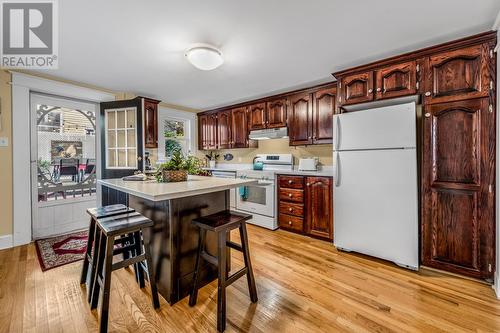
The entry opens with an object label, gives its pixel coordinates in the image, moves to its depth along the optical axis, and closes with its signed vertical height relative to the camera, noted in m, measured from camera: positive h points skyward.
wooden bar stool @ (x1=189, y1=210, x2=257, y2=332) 1.50 -0.64
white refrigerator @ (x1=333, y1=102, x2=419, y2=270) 2.26 -0.21
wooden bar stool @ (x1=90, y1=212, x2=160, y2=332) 1.44 -0.65
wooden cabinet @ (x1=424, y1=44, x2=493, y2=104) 1.99 +0.84
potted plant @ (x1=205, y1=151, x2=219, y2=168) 5.33 +0.22
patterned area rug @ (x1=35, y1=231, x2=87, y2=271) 2.43 -1.02
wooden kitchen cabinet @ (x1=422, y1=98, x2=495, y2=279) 1.99 -0.23
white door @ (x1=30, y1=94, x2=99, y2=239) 3.16 +0.05
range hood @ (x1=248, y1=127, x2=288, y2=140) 3.76 +0.56
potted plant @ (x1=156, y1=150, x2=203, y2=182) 2.09 -0.03
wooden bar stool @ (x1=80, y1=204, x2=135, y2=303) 1.78 -0.57
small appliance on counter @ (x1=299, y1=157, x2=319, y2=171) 3.50 +0.02
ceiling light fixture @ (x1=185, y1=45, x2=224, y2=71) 2.22 +1.12
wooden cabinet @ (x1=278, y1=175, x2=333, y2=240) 3.05 -0.58
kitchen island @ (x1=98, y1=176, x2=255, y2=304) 1.71 -0.50
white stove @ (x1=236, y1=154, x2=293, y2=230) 3.55 -0.46
